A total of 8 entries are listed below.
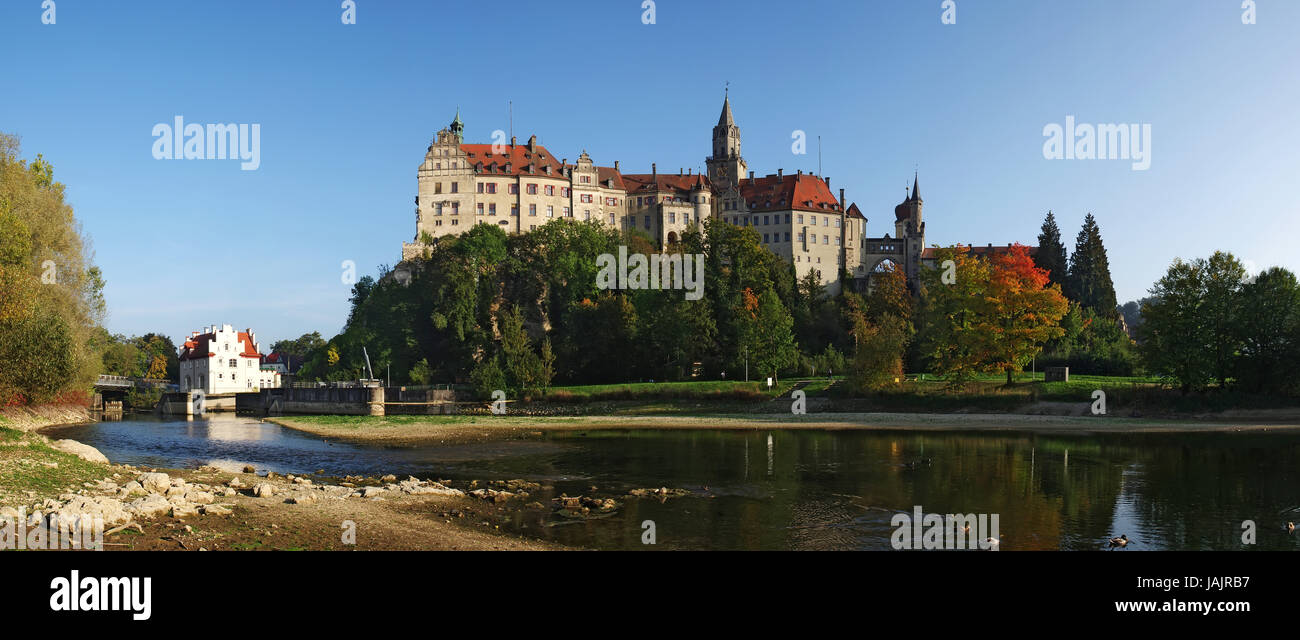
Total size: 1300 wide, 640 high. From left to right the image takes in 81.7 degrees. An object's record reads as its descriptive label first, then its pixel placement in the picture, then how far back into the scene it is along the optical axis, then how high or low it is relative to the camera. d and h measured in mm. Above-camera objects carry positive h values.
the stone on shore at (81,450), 29219 -4414
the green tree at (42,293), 42312 +3322
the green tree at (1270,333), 55344 +13
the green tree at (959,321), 65250 +1281
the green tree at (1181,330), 56812 +258
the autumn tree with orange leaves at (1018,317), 64438 +1570
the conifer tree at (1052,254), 103250 +11207
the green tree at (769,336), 78938 +103
